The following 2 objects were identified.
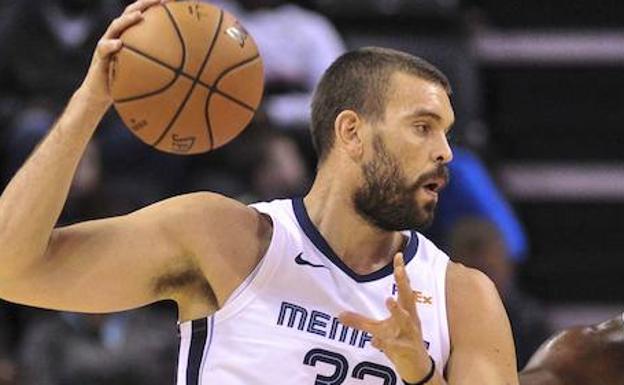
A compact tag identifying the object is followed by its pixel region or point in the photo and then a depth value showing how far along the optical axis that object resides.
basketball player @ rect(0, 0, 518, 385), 8.57
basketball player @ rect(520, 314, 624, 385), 10.05
